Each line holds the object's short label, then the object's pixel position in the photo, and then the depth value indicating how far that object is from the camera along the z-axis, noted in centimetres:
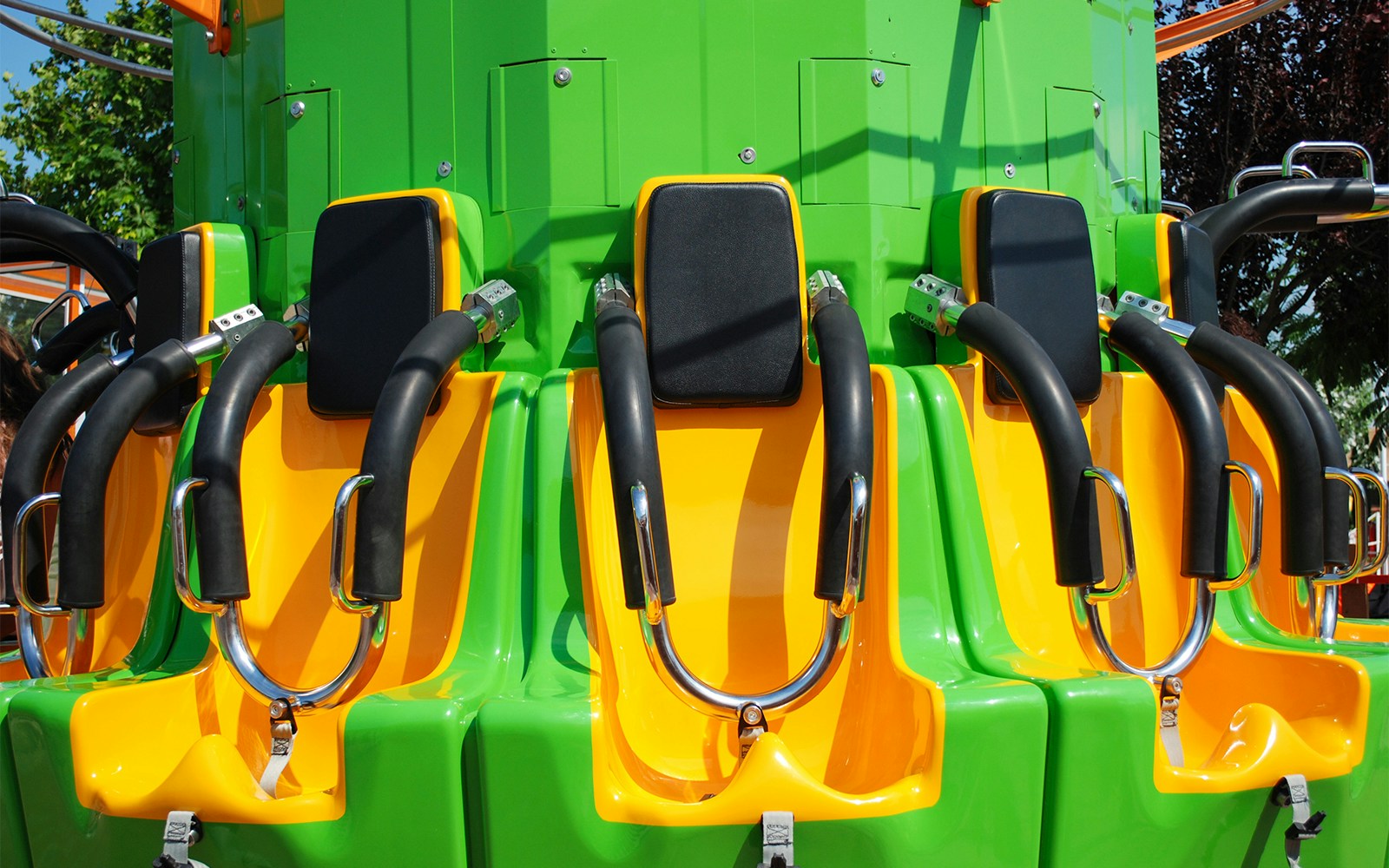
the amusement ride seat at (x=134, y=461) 270
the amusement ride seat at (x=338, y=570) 202
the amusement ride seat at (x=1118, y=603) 208
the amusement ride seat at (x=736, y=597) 196
